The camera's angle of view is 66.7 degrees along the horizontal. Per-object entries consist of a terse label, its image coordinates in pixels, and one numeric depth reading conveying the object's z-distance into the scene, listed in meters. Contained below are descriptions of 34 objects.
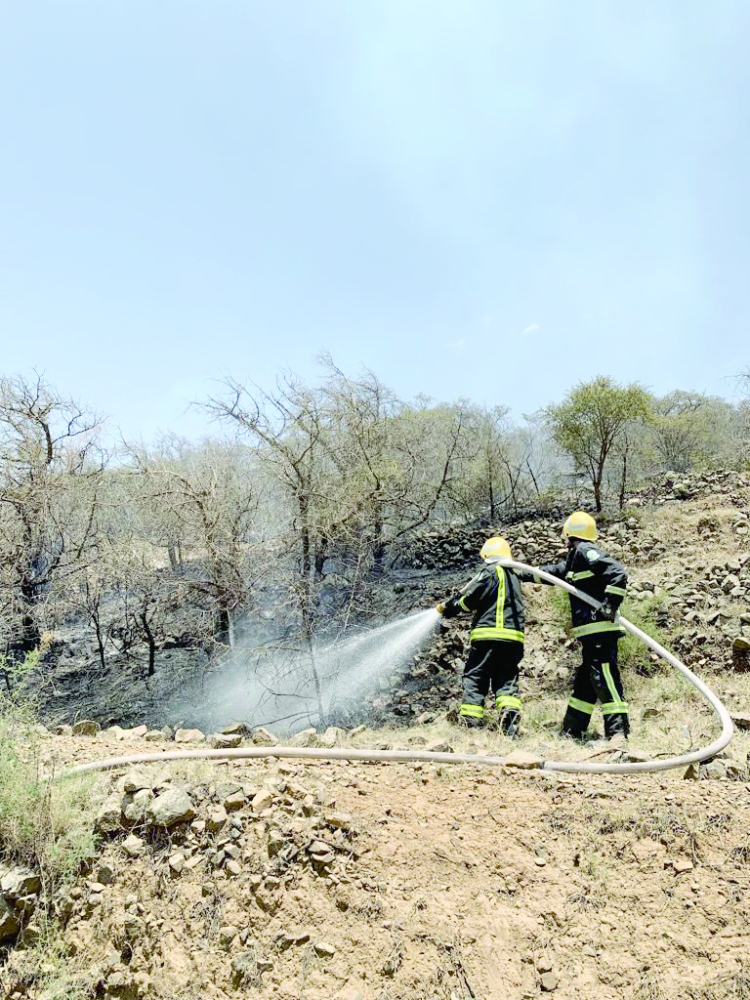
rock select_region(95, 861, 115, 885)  2.46
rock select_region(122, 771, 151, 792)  2.78
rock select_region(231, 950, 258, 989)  2.09
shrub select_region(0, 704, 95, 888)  2.48
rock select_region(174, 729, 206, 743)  4.21
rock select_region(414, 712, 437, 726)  6.30
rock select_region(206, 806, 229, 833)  2.61
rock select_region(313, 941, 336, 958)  2.14
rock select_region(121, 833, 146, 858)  2.53
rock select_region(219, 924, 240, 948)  2.21
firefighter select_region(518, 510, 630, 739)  4.48
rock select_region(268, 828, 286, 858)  2.50
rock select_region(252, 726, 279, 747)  3.86
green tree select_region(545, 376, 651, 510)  13.09
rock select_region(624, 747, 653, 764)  3.25
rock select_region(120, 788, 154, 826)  2.64
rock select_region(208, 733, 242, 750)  3.68
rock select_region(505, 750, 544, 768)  3.12
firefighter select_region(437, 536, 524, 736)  4.77
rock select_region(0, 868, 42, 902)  2.36
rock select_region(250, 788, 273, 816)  2.69
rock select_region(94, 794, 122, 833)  2.62
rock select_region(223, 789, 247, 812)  2.71
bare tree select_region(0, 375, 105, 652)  7.76
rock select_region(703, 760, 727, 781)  3.05
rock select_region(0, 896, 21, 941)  2.32
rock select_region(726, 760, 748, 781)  3.03
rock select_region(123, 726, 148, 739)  4.34
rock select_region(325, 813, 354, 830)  2.62
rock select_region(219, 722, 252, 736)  4.32
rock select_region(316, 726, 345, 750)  4.00
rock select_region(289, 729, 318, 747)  3.89
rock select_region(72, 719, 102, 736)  4.51
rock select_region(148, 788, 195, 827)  2.61
